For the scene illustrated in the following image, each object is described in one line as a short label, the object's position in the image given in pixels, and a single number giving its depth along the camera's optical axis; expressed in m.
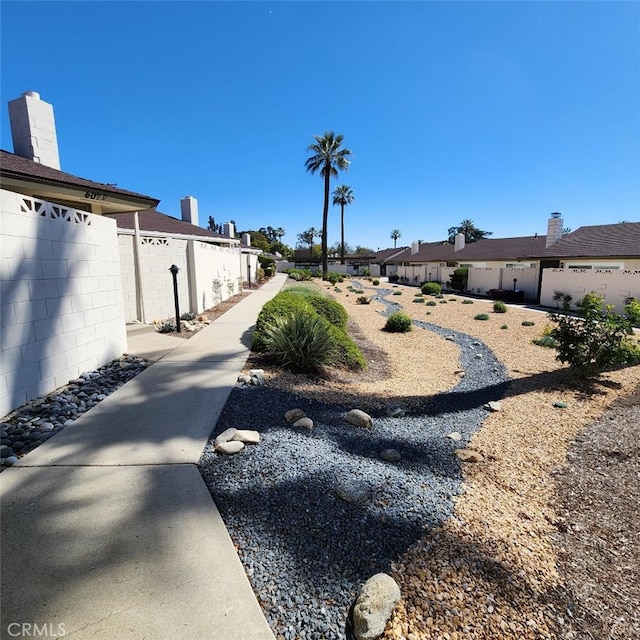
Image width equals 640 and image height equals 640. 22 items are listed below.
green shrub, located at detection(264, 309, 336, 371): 6.66
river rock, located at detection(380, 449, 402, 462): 3.84
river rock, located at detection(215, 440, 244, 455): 3.46
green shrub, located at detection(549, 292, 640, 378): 7.26
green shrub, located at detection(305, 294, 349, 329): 10.16
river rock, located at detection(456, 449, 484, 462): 4.21
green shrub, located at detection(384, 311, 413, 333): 13.28
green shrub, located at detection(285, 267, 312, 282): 34.57
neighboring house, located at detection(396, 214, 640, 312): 18.58
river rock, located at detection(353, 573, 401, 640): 1.88
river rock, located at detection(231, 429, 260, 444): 3.70
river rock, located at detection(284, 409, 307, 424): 4.43
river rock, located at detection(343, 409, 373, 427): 4.66
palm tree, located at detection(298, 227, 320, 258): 111.75
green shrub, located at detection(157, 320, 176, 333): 9.27
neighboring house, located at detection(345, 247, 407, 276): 59.12
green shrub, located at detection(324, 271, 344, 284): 36.12
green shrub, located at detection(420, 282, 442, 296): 27.59
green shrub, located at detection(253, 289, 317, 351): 7.45
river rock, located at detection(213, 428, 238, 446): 3.66
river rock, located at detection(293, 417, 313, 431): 4.27
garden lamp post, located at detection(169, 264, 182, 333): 9.15
